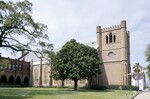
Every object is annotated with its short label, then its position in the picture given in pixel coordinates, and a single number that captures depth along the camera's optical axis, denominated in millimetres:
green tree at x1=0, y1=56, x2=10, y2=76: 17718
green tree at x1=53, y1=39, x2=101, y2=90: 28938
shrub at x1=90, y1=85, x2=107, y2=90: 33602
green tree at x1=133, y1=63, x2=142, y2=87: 50146
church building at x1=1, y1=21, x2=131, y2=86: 37921
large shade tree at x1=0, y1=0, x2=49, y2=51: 18645
